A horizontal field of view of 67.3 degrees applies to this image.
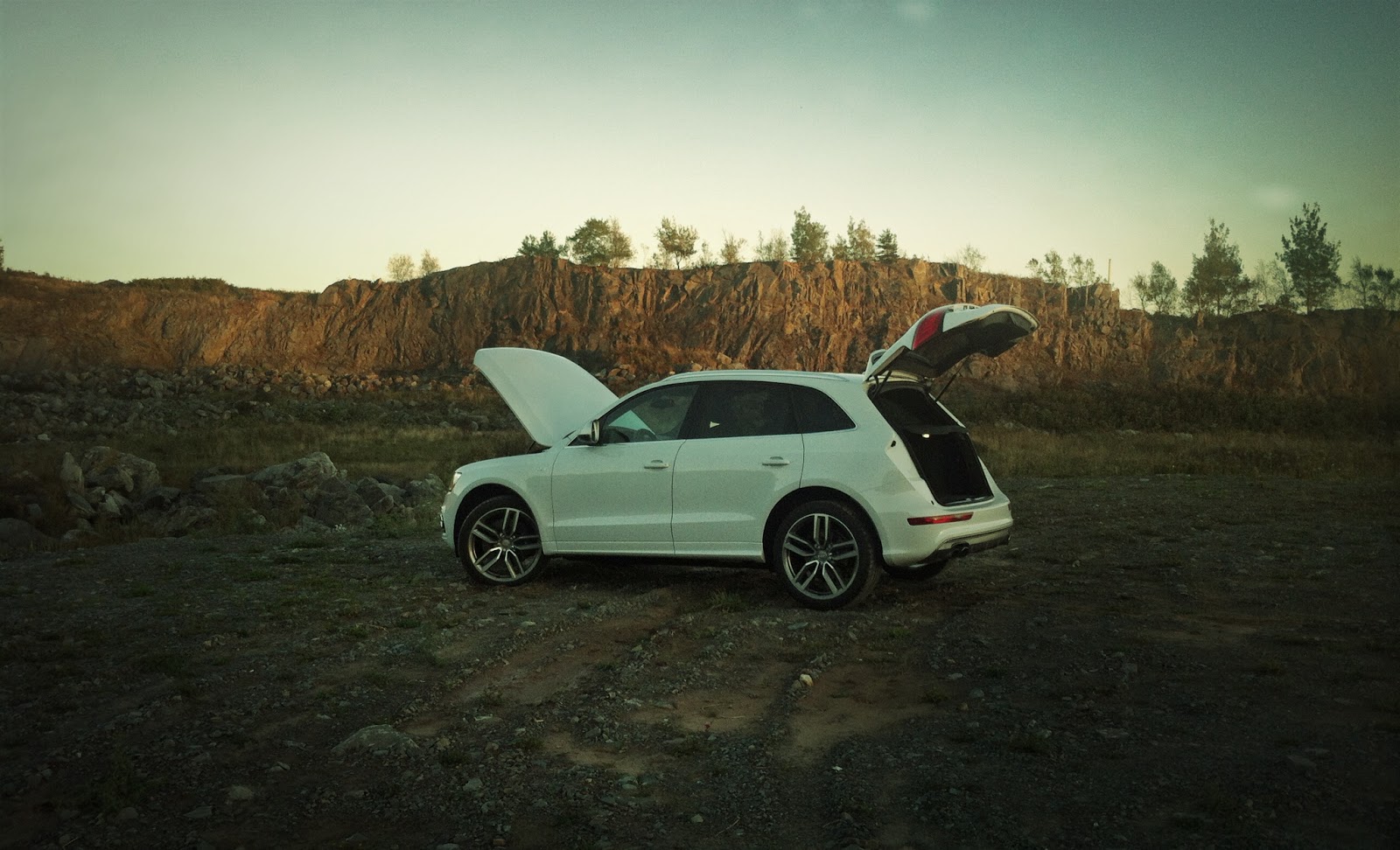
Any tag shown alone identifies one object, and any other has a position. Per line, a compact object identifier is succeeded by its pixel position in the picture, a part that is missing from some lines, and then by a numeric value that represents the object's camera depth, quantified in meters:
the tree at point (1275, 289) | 69.00
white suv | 7.79
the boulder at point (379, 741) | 4.98
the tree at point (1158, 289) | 75.19
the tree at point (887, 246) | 73.94
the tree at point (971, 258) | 71.25
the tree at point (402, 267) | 84.62
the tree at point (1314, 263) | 67.44
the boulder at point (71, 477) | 21.69
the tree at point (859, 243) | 75.06
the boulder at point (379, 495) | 19.73
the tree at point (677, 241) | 74.81
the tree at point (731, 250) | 73.56
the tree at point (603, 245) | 75.25
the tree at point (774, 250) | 73.00
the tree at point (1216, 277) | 71.69
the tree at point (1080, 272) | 71.19
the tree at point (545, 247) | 79.38
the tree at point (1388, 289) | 66.19
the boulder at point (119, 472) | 23.22
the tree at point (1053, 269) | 71.88
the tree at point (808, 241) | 72.00
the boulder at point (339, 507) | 18.48
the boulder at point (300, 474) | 22.34
